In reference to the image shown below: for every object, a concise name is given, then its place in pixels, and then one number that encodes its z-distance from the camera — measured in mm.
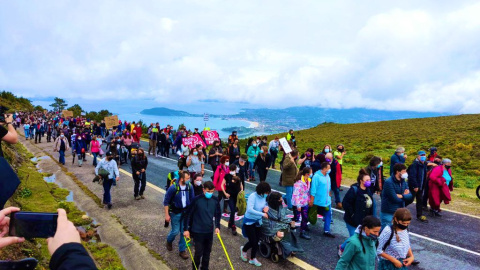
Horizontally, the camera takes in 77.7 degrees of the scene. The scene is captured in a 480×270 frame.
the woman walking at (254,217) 6883
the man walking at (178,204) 7176
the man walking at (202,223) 6121
